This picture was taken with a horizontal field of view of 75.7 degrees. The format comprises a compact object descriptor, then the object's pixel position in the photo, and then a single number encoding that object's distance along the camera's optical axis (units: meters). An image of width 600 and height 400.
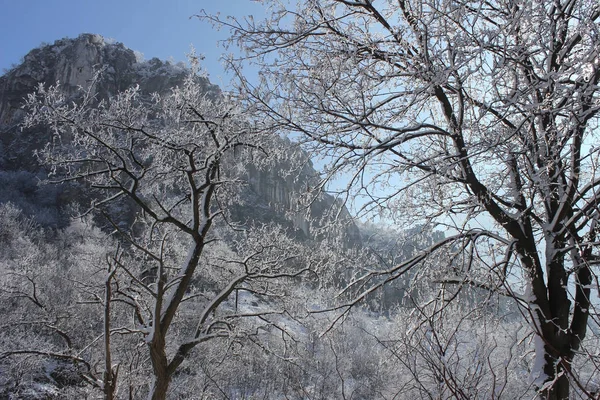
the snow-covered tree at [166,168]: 5.54
